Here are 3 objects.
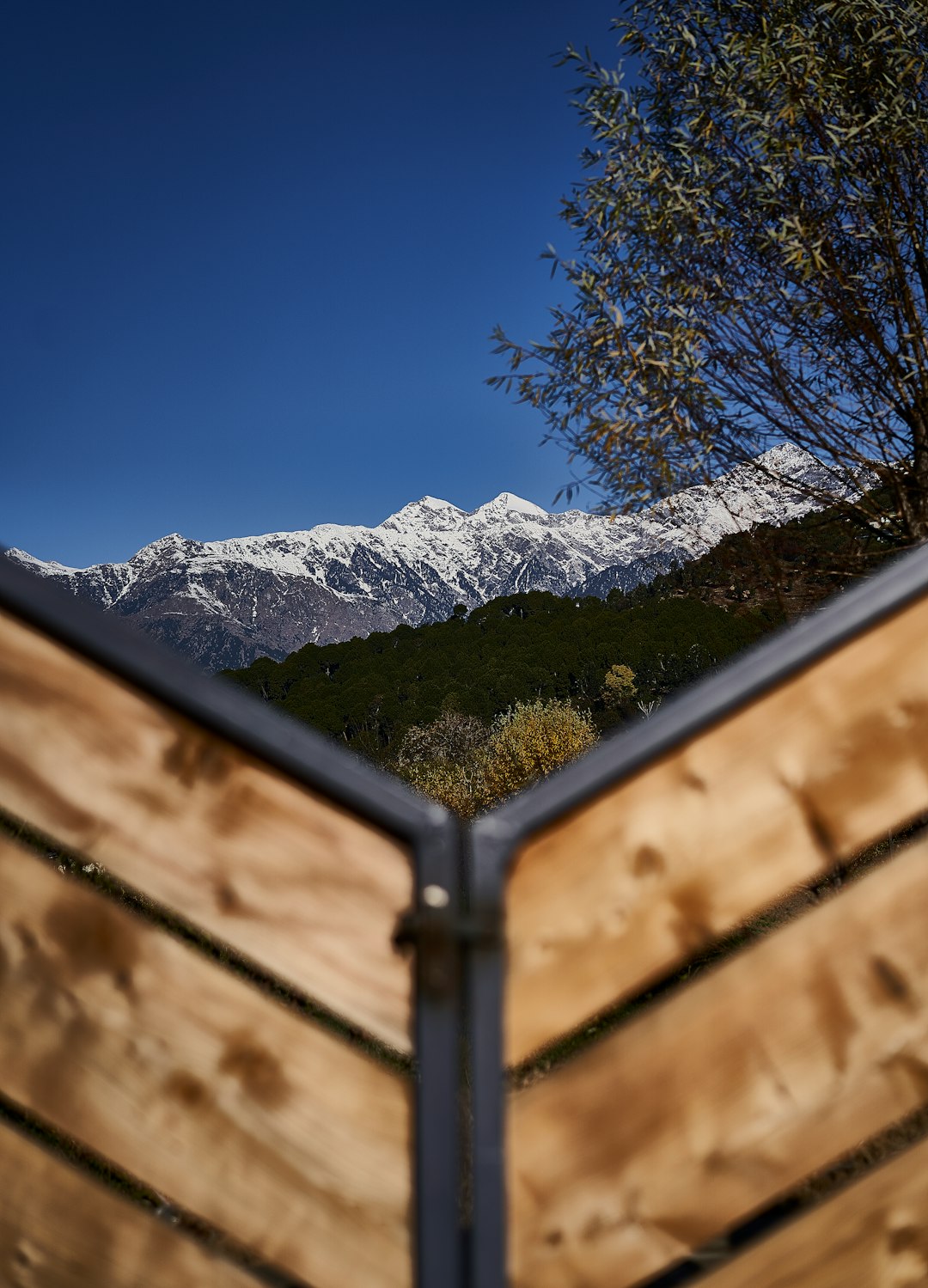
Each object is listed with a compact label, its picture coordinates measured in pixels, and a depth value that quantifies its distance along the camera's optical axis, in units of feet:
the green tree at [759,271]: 19.56
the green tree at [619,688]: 107.57
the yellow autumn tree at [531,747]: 79.87
